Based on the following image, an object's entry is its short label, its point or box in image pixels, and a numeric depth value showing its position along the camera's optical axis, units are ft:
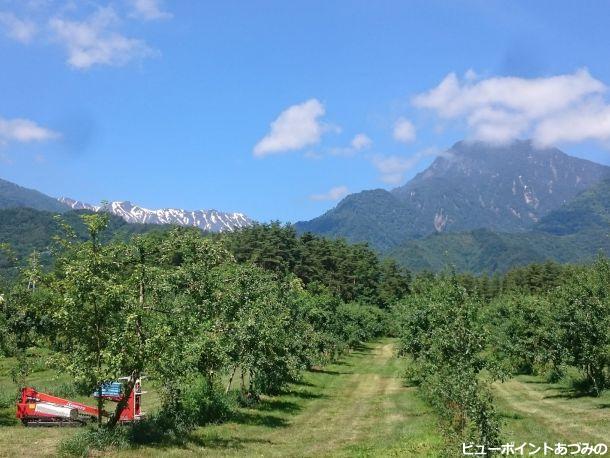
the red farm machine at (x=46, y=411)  74.23
